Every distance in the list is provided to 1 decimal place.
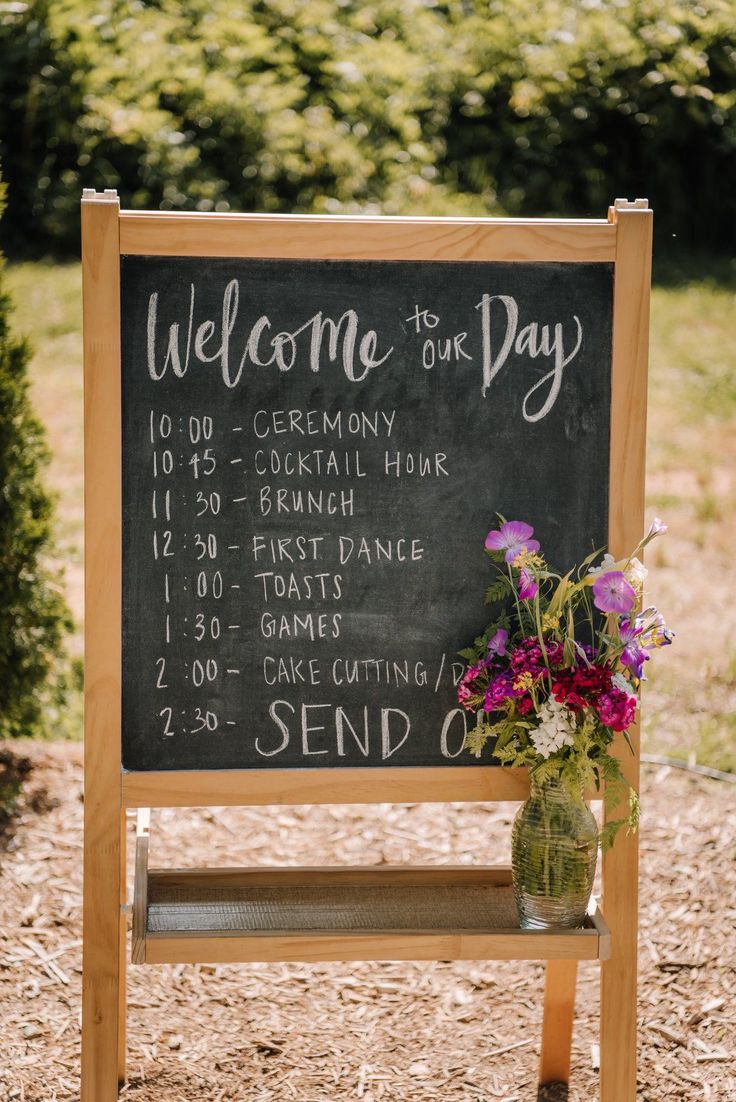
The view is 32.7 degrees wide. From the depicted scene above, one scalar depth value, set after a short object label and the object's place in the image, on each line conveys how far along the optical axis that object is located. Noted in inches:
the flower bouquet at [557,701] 87.1
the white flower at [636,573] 88.0
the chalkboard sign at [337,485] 91.0
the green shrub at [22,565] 147.9
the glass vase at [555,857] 89.4
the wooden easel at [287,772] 87.7
